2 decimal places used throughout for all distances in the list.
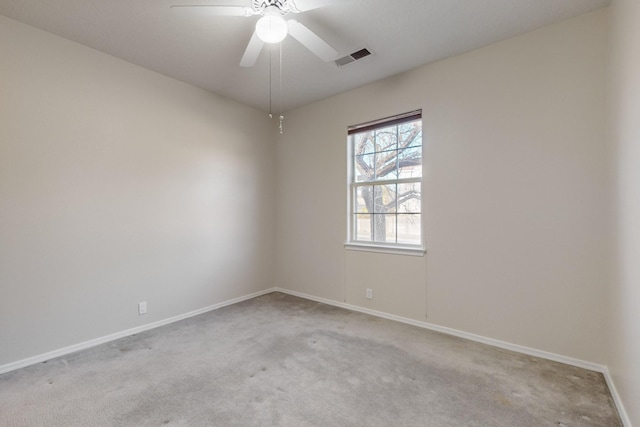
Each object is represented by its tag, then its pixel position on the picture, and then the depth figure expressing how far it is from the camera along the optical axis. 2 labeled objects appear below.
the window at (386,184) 3.16
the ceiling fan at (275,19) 1.77
